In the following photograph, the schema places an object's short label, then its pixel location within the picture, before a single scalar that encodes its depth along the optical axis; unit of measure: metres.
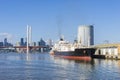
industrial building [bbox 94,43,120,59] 69.62
